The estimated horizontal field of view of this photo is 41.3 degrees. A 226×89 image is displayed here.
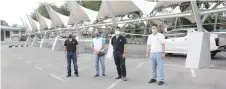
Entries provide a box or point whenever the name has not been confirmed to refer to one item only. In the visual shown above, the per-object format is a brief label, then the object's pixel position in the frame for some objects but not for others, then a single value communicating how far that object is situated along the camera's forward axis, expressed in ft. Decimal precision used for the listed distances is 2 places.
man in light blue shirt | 31.19
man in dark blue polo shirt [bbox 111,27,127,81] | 28.35
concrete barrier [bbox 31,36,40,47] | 117.01
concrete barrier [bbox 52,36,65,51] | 80.02
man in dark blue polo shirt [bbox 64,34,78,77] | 32.42
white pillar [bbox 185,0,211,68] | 30.76
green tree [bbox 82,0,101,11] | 185.10
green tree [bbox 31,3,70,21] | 264.11
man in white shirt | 25.64
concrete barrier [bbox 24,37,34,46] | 128.80
